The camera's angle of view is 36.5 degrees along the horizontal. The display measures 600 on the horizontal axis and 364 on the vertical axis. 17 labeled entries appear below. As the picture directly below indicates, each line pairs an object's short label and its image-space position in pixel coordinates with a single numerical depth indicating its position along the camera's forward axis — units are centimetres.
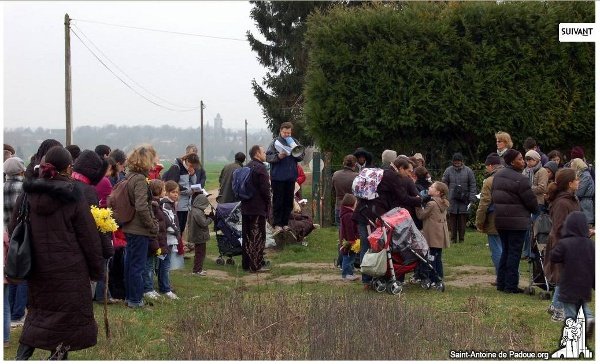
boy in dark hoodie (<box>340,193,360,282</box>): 1326
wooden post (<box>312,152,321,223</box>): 2198
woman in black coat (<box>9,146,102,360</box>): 737
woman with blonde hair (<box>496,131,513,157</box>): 1340
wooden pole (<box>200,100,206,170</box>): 6475
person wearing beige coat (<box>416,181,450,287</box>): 1227
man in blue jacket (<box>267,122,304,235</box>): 1593
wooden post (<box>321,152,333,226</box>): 2139
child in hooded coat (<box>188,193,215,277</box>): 1352
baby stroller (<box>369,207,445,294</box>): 1177
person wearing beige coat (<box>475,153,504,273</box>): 1226
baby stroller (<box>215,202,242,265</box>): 1516
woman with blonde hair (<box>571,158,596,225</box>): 1476
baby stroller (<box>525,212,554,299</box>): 1136
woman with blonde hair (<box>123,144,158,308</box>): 1034
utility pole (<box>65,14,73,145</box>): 2588
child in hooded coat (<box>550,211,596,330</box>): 870
